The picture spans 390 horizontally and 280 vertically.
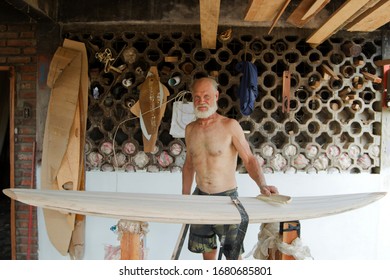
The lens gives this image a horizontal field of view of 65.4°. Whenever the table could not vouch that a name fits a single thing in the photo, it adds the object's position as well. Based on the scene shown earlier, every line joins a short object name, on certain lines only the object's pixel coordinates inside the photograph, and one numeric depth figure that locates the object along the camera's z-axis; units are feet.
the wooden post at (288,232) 6.03
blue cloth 10.40
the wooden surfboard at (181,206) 5.96
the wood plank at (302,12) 8.14
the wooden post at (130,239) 6.07
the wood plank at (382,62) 10.72
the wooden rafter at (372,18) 8.05
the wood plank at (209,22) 7.85
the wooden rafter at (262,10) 7.98
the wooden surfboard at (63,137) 10.72
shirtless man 8.39
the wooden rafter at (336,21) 7.65
